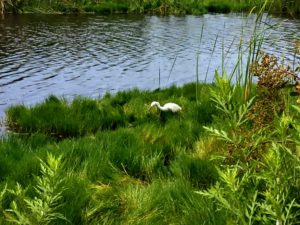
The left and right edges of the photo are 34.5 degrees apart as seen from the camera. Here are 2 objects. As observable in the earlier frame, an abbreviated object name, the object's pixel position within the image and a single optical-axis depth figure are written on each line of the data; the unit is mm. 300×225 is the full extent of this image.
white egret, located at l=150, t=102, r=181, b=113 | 7739
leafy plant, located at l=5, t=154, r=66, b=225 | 3021
